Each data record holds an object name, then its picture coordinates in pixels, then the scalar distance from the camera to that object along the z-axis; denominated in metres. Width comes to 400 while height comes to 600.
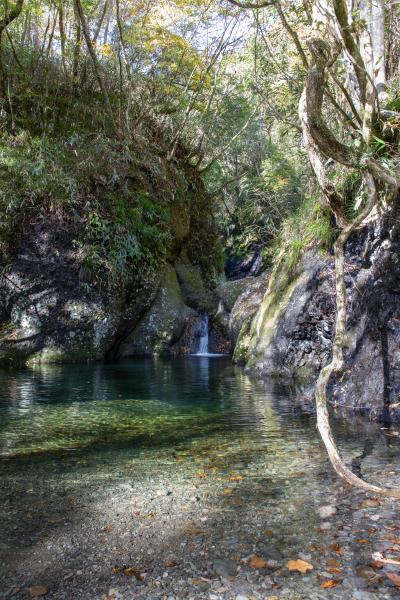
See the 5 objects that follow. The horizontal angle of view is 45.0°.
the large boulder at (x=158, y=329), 14.88
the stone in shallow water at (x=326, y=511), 3.25
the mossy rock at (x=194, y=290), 16.68
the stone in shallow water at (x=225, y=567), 2.57
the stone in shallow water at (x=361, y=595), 2.33
